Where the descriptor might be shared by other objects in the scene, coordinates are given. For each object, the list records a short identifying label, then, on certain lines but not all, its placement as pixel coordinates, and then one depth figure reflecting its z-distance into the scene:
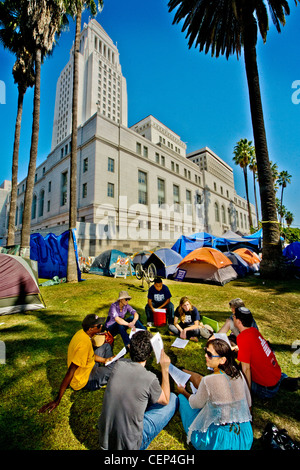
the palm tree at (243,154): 34.00
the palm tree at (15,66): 12.21
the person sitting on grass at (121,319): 4.12
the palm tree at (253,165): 35.36
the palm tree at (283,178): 48.84
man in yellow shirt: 2.48
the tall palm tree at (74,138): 10.21
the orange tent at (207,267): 9.82
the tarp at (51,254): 11.97
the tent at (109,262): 13.59
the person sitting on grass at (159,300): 5.20
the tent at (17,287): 5.90
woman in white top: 1.76
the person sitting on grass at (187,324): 4.33
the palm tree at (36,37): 10.02
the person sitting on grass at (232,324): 3.56
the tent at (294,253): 11.78
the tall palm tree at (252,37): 10.20
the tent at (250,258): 13.47
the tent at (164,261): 12.39
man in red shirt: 2.49
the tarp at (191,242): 16.53
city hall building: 24.98
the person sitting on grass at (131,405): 1.71
